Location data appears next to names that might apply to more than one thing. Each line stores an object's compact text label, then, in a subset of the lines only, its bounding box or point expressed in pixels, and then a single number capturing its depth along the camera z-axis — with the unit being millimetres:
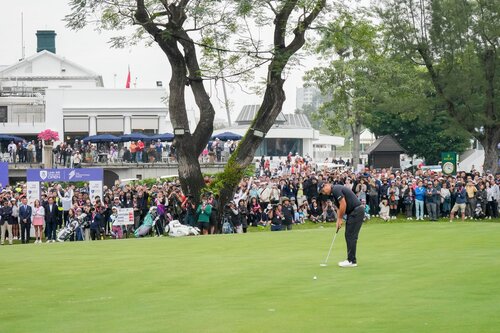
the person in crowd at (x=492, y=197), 41250
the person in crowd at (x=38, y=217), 38062
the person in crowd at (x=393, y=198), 42031
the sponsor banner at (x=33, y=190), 41094
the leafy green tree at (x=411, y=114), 62812
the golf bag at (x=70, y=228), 37719
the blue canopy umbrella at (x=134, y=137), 72688
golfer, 19172
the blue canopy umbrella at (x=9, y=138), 74906
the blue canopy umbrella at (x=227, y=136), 73944
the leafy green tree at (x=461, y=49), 57969
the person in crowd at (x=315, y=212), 41878
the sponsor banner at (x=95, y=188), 41375
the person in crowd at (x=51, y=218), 38438
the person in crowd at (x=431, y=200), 40656
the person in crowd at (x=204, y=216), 36812
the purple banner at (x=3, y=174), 45125
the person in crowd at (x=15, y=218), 38656
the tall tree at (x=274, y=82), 39281
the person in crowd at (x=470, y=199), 40719
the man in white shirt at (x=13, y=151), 72125
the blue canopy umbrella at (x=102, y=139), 72875
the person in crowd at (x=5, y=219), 38438
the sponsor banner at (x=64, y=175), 41500
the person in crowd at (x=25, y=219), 38062
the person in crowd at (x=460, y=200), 40281
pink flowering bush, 77062
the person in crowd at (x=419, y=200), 41062
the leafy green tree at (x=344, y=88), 75812
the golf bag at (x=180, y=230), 35062
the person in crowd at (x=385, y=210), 41844
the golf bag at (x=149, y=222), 37969
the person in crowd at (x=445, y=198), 40875
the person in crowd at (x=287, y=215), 39000
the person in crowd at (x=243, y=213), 39238
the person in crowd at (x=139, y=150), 70812
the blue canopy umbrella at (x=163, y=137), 73438
